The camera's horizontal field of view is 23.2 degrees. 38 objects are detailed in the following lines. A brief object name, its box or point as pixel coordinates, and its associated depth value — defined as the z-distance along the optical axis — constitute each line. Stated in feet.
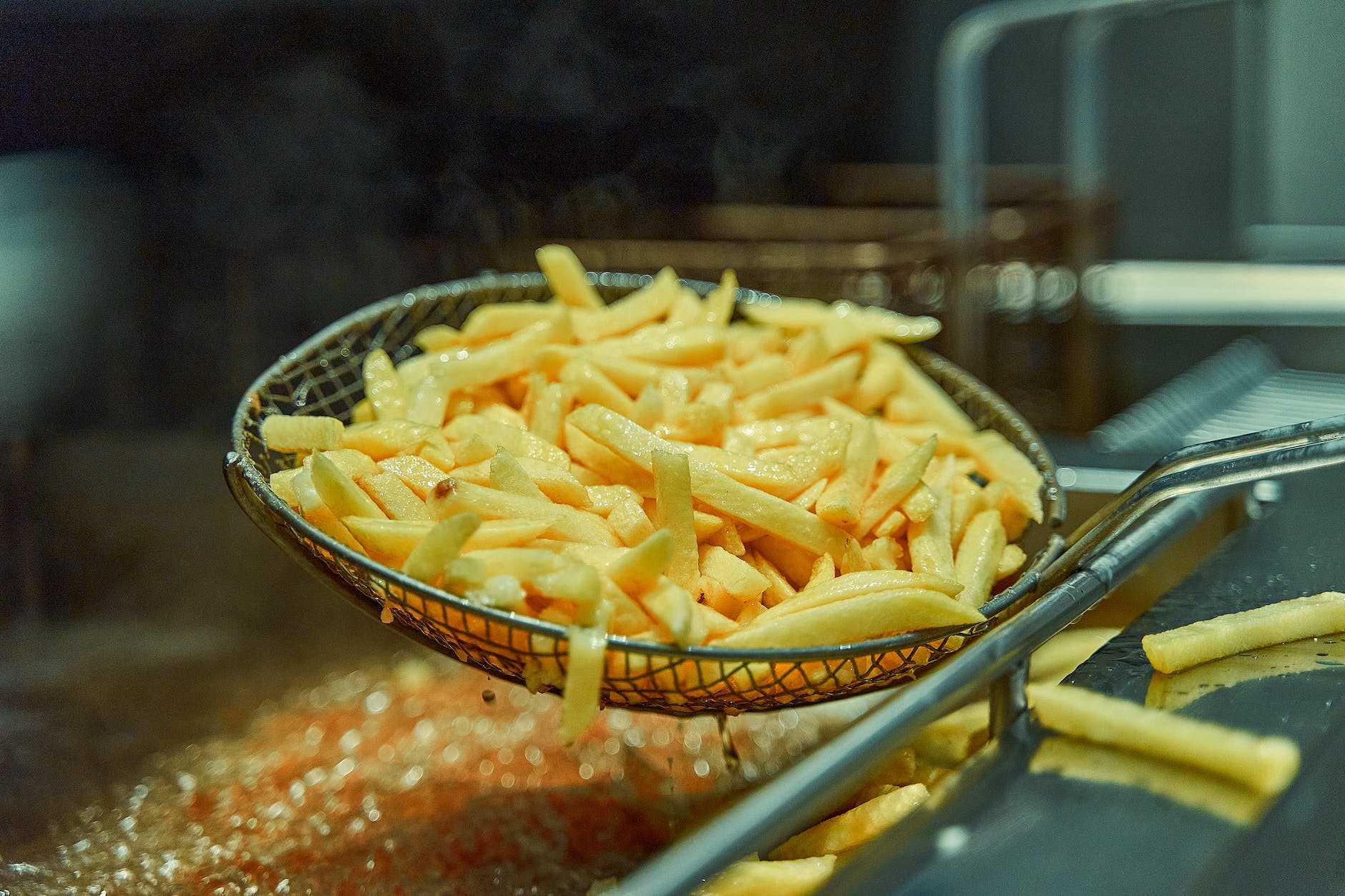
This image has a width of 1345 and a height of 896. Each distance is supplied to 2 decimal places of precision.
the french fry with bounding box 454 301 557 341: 3.35
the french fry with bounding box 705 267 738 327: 3.43
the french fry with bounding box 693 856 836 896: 2.73
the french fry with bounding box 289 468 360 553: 2.98
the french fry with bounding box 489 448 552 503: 2.97
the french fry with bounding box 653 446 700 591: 2.93
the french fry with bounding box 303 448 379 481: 3.01
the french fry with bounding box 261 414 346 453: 3.09
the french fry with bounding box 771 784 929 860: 2.79
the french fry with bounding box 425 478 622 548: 2.94
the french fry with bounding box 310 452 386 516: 2.92
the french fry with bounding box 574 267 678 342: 3.38
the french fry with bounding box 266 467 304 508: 3.02
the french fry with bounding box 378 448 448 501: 3.03
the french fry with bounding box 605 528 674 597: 2.83
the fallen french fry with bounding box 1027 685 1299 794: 2.76
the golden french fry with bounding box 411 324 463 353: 3.38
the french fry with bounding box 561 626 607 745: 2.79
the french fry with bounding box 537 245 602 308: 3.44
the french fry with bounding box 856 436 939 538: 3.07
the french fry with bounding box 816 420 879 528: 3.03
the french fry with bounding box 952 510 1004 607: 3.03
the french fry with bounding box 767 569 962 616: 2.91
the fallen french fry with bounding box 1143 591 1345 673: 2.92
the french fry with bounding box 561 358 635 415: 3.19
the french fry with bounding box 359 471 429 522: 2.98
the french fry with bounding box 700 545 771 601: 2.95
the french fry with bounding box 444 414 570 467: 3.11
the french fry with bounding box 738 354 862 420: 3.29
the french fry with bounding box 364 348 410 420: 3.22
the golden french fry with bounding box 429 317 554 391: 3.24
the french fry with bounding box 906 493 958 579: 3.04
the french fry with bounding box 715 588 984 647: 2.87
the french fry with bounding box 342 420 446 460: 3.08
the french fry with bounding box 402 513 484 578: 2.83
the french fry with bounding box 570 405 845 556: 3.00
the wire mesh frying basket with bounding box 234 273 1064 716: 2.86
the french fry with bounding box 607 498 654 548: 2.97
